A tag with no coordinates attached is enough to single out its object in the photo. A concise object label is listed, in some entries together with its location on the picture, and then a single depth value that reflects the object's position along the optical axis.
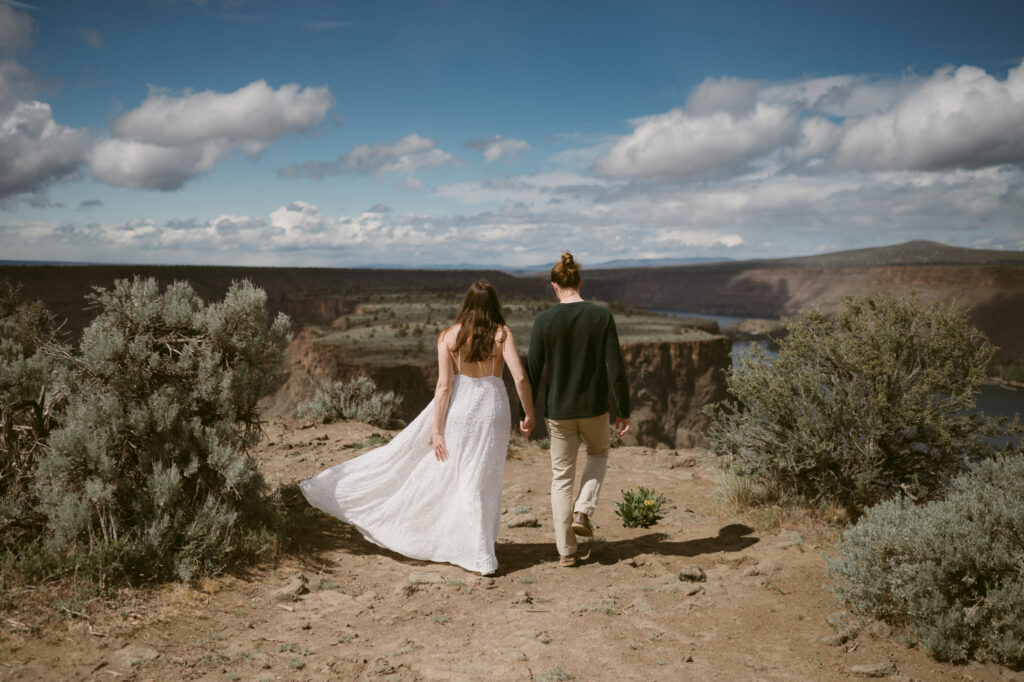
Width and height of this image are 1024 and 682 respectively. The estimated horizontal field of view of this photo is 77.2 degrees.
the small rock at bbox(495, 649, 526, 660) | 3.30
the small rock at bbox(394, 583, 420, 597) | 4.18
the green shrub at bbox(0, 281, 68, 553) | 4.00
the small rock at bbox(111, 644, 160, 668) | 3.22
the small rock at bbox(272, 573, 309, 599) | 4.07
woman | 4.42
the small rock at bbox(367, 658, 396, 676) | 3.21
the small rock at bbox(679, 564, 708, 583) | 4.34
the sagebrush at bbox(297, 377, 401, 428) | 10.28
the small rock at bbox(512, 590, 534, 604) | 4.05
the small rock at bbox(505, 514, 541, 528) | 5.72
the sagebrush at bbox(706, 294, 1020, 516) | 5.41
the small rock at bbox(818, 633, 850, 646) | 3.48
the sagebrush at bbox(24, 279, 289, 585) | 3.93
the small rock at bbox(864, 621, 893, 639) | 3.50
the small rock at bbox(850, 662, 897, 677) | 3.16
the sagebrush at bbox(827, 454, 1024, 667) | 3.24
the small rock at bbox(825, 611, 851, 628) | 3.65
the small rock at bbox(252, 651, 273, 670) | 3.29
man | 4.31
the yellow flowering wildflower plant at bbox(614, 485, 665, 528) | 5.73
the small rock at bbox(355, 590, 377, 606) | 4.10
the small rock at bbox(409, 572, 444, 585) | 4.37
